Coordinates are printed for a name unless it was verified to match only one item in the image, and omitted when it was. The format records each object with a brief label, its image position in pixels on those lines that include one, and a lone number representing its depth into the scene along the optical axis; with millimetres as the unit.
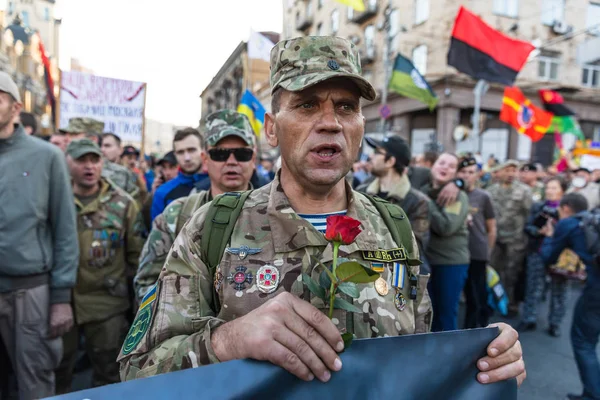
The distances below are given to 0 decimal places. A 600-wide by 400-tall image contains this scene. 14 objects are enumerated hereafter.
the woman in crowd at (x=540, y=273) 5379
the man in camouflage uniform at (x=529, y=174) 7457
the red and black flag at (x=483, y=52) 9219
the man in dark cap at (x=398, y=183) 3678
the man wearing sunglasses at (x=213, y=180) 2502
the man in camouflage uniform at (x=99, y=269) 3182
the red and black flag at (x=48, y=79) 8881
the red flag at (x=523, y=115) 11438
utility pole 14016
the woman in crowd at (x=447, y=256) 4414
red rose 945
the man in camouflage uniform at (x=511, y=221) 6109
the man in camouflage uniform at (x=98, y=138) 4832
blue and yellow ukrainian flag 7274
